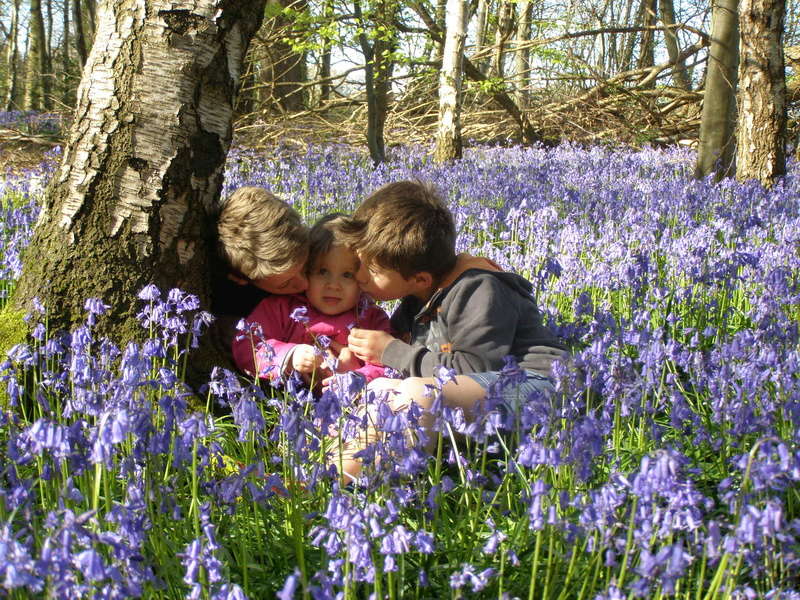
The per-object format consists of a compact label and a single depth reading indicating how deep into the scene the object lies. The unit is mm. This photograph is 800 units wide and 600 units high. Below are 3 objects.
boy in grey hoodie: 2948
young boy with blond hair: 3287
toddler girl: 3396
